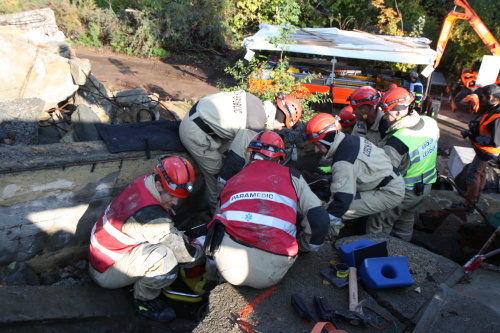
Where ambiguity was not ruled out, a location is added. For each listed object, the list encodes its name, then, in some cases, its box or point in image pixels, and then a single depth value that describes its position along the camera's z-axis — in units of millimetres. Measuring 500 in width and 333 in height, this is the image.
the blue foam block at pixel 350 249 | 3225
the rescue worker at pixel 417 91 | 8680
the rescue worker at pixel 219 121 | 4180
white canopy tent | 9242
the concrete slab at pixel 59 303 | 2836
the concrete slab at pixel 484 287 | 2840
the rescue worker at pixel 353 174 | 3600
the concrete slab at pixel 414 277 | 2877
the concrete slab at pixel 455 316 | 2154
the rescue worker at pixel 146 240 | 3078
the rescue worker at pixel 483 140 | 5125
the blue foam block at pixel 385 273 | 2967
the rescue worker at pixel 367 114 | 4805
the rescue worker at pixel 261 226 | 2752
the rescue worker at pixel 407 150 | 4281
